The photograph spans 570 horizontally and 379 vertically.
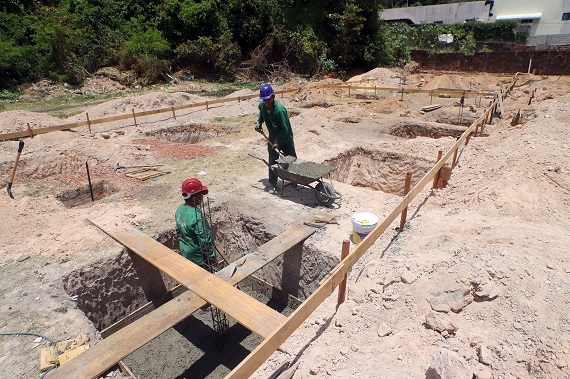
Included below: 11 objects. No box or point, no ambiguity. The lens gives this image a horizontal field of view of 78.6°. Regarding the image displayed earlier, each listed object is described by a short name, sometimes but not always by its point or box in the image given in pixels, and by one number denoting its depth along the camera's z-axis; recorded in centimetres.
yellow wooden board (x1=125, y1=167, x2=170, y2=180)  784
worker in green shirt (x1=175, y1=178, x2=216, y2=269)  449
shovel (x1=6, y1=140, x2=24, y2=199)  677
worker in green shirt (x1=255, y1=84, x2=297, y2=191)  642
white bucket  499
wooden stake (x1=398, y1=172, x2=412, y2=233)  496
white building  2823
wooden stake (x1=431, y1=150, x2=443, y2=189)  632
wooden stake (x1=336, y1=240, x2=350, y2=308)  342
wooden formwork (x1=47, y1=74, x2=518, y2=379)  271
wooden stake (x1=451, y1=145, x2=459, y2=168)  710
